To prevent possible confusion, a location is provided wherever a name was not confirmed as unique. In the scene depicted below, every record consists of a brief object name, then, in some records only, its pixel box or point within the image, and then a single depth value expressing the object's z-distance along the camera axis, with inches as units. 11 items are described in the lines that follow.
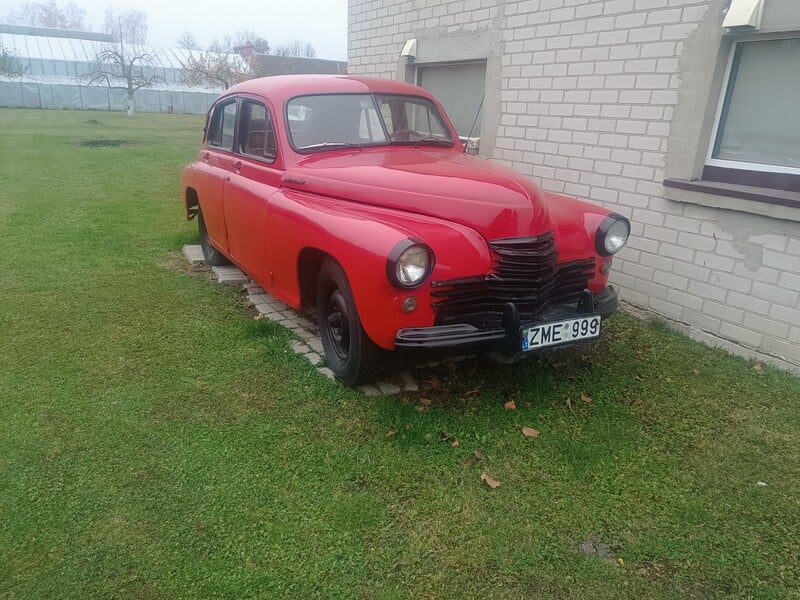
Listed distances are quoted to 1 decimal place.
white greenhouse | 1542.8
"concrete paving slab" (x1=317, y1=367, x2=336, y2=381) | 149.8
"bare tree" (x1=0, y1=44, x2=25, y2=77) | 1514.5
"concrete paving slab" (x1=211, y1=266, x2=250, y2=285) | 225.6
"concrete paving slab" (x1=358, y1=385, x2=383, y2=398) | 142.5
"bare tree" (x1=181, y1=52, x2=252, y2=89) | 1646.2
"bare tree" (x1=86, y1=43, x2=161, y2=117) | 1386.6
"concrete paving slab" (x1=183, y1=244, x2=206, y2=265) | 250.8
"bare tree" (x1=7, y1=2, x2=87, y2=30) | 3607.3
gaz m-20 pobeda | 121.0
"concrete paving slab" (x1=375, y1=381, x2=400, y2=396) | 143.8
